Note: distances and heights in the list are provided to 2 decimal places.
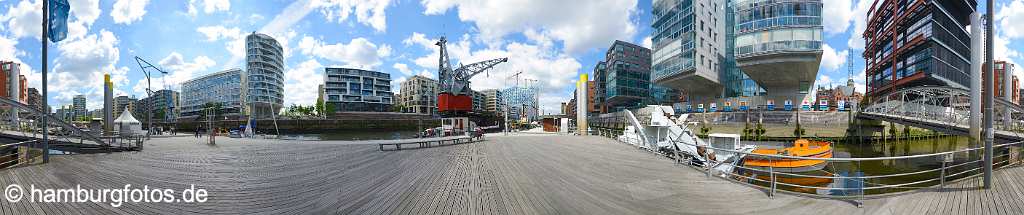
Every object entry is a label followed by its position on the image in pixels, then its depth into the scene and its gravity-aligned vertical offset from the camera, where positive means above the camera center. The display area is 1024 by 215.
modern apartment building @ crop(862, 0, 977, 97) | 43.94 +9.21
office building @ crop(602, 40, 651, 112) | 71.56 +7.35
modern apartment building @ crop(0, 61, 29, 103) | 30.96 +4.02
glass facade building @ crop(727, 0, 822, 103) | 32.03 +6.73
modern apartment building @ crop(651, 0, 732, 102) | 38.31 +7.66
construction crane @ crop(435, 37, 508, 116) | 54.75 +4.29
